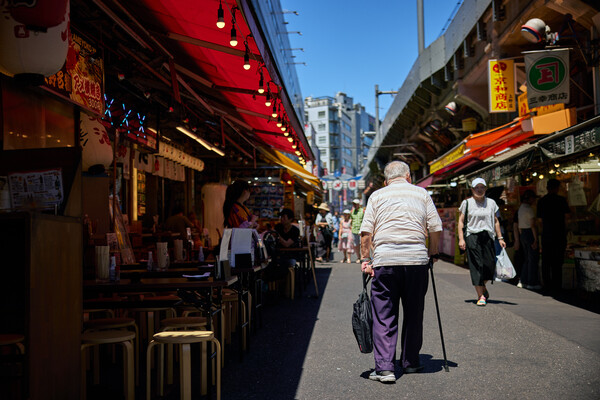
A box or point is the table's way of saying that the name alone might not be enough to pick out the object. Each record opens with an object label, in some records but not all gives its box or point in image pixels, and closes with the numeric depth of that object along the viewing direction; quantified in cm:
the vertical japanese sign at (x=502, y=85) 1416
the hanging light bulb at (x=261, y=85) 743
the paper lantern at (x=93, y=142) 685
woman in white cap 862
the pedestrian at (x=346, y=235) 1839
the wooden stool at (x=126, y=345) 396
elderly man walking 484
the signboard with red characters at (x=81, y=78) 576
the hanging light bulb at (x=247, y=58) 630
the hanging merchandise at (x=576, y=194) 1054
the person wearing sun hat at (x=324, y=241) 1897
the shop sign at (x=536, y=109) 1237
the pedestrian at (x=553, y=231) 1009
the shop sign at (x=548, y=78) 1112
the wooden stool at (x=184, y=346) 391
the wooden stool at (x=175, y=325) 460
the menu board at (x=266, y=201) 1702
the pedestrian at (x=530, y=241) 1064
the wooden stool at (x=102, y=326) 455
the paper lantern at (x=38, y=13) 388
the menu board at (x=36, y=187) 358
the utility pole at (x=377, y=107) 4247
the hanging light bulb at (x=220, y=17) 516
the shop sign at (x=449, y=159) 1612
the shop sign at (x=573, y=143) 731
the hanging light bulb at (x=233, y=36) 544
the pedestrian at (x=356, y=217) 1716
